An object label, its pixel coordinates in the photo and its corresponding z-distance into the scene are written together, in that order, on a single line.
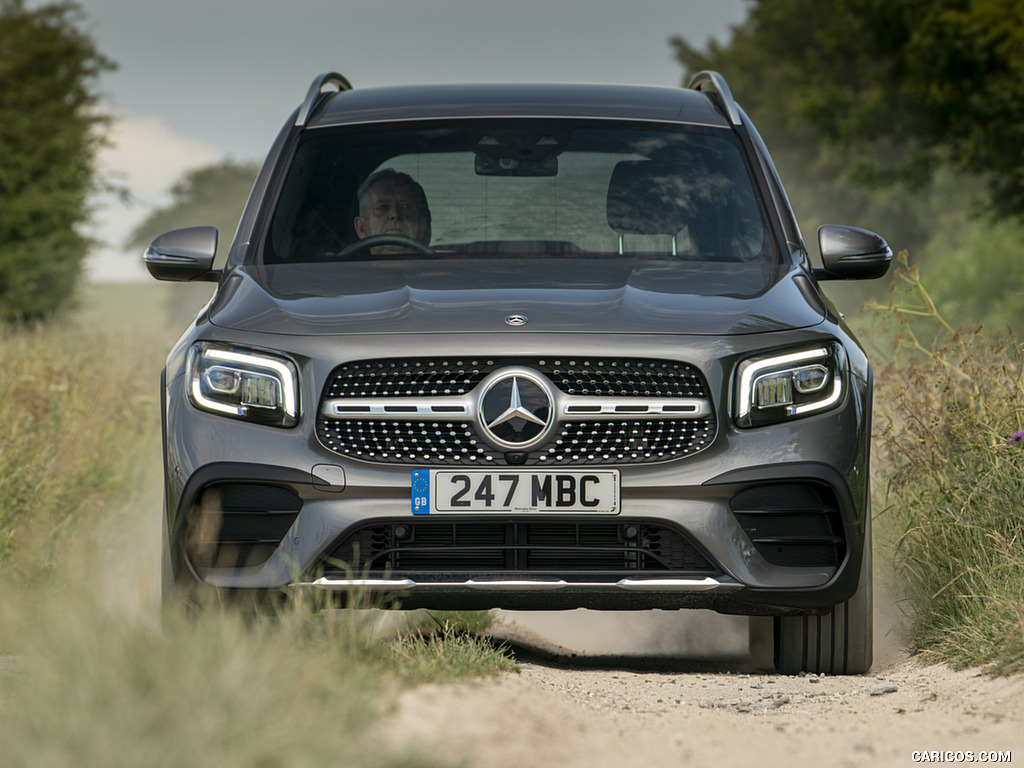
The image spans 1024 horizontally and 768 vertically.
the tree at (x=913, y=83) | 48.56
